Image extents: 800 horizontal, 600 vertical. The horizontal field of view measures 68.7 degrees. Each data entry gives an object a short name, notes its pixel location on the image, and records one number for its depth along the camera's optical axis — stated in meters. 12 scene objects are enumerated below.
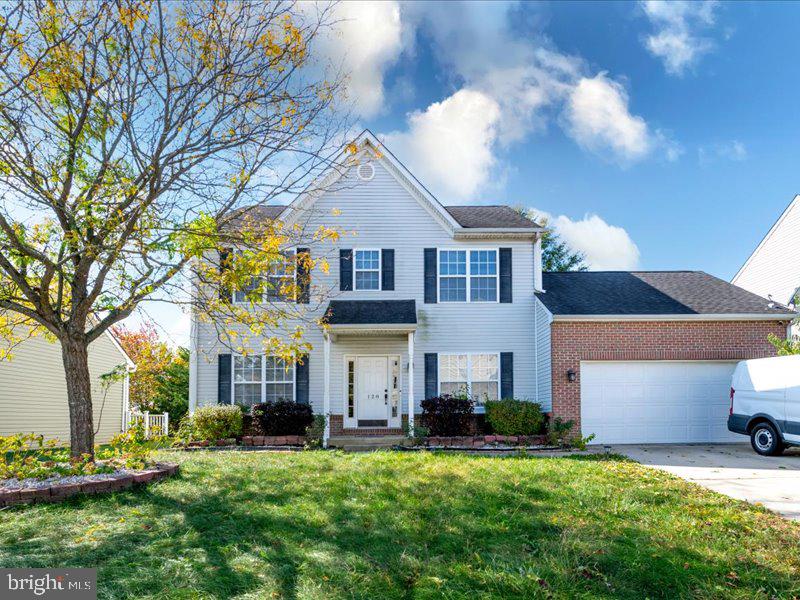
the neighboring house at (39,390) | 18.00
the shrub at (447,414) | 15.14
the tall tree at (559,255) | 34.12
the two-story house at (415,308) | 16.05
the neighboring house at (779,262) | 19.91
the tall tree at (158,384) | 24.56
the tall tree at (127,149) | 7.97
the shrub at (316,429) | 15.51
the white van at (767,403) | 11.94
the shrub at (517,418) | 14.84
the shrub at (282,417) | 15.34
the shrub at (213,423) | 15.03
